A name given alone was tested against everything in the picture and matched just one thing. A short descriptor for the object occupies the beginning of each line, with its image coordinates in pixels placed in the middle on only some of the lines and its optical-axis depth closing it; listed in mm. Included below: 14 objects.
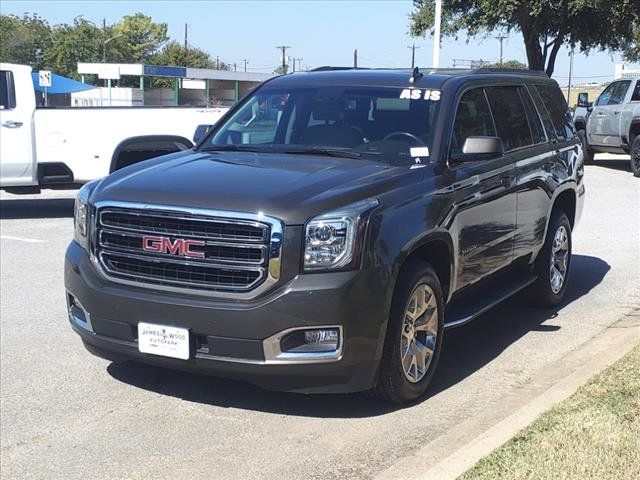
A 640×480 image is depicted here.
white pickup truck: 11961
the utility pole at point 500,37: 32206
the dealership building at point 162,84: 54062
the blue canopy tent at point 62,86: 35422
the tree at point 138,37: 92938
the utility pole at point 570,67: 64631
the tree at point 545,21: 26844
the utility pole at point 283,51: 106206
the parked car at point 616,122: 18438
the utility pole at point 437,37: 23344
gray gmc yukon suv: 4355
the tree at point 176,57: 100750
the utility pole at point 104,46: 80938
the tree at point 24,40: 73188
